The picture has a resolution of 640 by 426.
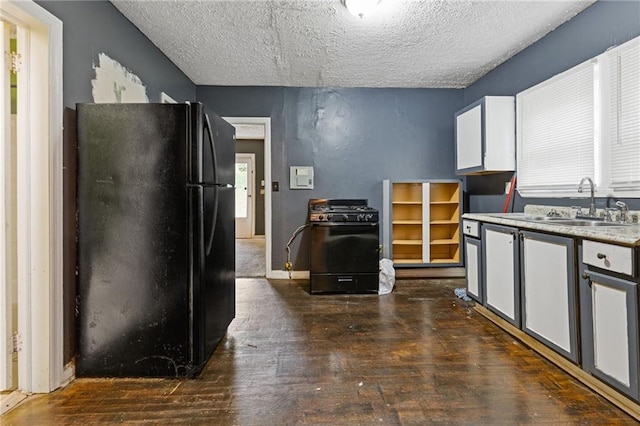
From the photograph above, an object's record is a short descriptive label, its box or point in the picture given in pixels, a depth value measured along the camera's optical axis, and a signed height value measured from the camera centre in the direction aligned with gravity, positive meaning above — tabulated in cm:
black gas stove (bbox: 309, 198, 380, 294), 379 -42
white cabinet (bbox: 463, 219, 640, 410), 158 -48
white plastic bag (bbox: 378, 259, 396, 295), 385 -73
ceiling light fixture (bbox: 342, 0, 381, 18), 238 +145
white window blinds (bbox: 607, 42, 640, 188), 215 +61
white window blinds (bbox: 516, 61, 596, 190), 252 +65
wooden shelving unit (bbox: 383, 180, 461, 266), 425 -12
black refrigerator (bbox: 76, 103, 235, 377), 196 -11
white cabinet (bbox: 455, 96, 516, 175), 344 +79
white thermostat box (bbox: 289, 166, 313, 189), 450 +50
